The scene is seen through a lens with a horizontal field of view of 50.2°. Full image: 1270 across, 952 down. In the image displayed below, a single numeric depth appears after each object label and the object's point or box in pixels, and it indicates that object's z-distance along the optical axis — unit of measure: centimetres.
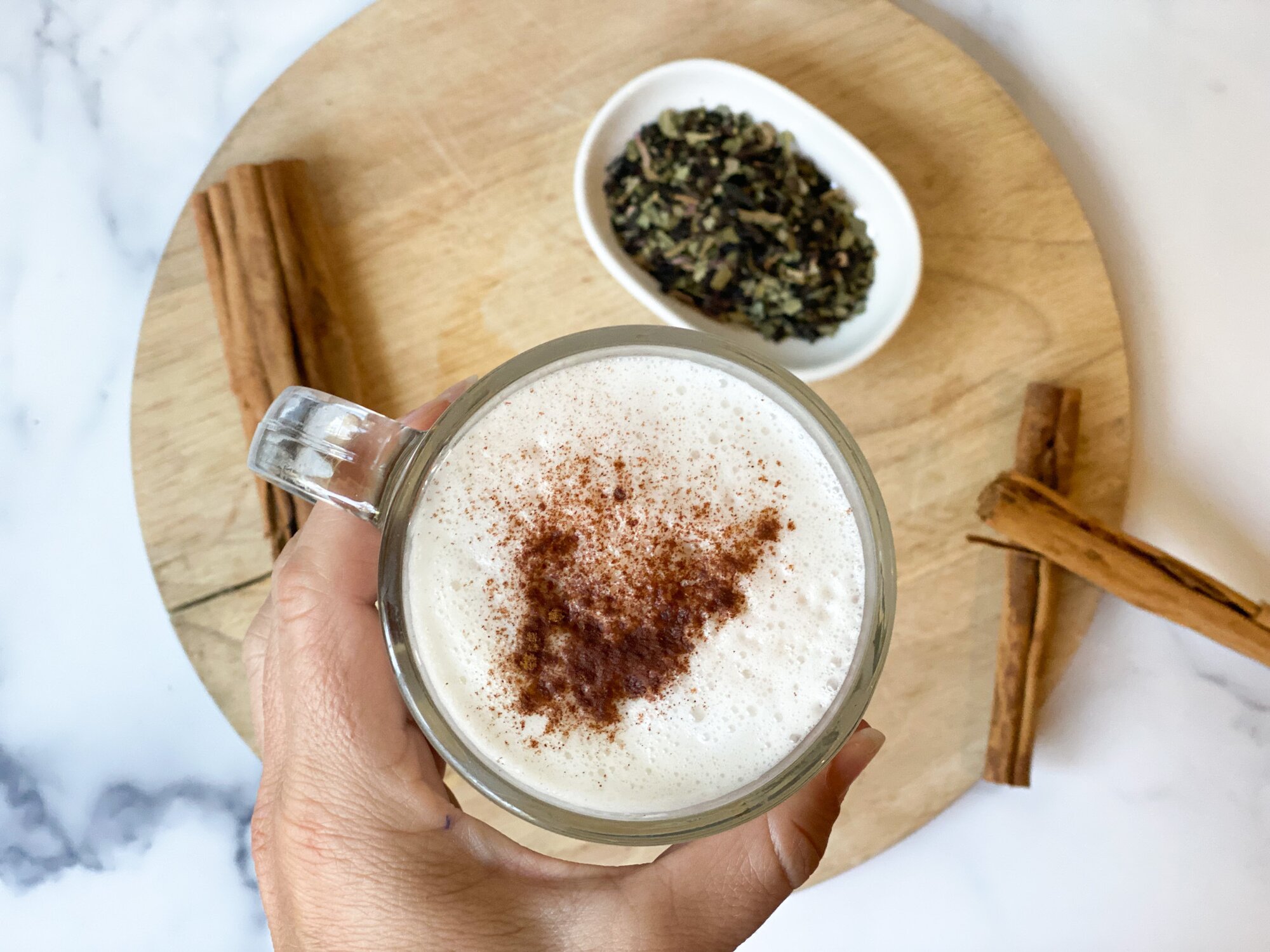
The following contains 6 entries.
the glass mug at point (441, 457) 25
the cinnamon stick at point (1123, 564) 32
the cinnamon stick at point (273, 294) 33
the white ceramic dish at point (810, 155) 32
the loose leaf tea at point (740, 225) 33
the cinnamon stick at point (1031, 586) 33
